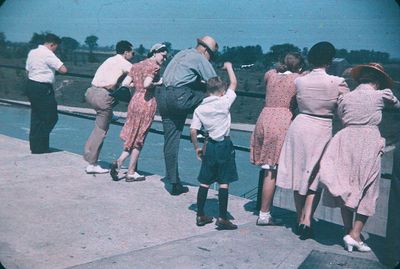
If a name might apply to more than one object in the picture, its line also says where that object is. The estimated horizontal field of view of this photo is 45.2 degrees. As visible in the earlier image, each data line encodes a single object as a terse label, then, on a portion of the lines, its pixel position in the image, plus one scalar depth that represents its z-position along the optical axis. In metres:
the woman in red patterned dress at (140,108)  4.82
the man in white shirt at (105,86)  5.21
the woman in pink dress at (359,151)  3.38
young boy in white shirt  3.80
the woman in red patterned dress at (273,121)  3.86
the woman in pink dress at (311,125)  3.57
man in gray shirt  4.41
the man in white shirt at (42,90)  5.83
